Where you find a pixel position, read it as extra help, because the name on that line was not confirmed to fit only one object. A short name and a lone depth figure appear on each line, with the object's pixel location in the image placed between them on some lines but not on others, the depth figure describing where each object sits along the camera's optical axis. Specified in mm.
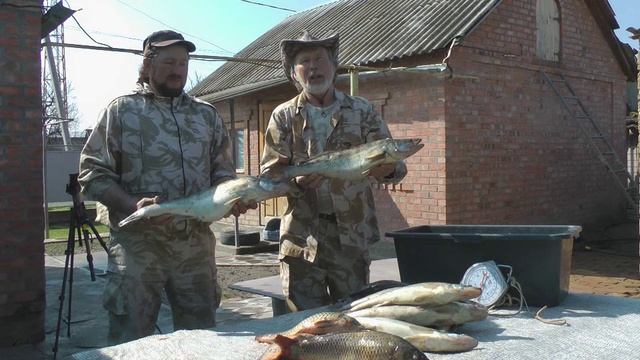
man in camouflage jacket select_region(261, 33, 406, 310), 3197
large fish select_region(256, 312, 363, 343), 2049
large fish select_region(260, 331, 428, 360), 1818
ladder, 11344
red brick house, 9477
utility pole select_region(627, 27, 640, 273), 7738
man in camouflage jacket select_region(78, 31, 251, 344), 3029
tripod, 5348
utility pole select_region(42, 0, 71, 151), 21323
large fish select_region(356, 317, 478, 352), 2121
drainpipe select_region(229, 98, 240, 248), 10875
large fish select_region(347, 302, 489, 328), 2262
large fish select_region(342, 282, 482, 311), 2281
